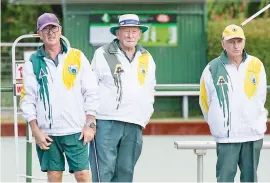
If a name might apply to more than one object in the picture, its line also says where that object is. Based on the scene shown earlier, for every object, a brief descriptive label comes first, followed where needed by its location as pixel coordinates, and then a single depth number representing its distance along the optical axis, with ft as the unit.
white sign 107.21
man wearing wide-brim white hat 48.31
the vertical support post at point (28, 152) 57.73
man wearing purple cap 45.23
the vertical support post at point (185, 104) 105.88
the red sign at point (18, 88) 57.87
